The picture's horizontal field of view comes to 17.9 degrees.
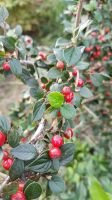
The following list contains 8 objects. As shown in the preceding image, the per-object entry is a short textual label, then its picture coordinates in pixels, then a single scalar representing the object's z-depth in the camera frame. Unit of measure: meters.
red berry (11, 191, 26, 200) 0.21
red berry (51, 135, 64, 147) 0.25
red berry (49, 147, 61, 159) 0.24
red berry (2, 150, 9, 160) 0.24
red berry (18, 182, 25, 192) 0.22
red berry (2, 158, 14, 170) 0.24
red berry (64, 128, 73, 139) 0.28
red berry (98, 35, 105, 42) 0.51
